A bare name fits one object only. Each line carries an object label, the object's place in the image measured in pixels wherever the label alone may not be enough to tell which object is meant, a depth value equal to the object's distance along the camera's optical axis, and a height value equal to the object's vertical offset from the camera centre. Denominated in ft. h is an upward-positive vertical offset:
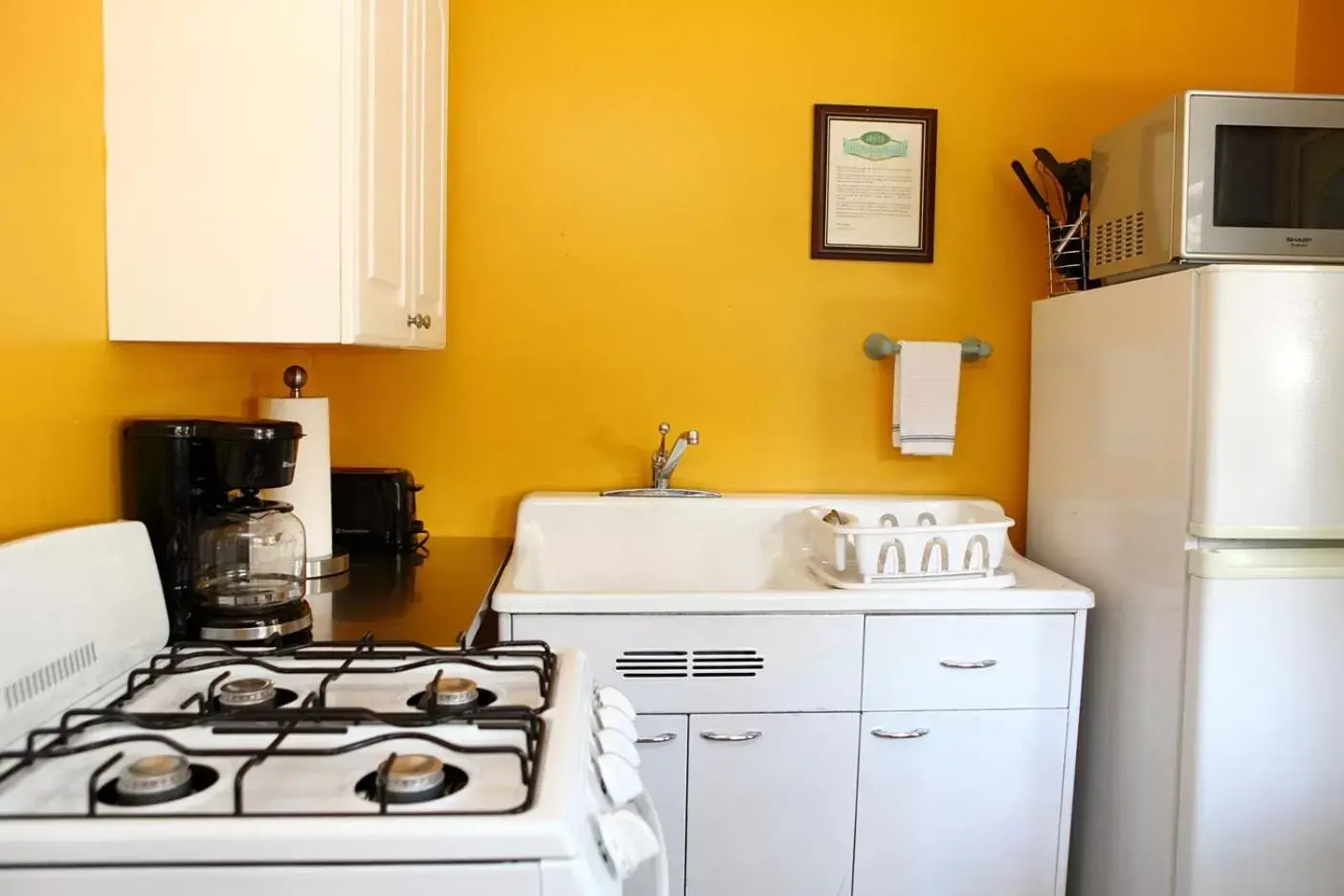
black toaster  7.13 -0.83
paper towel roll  6.36 -0.50
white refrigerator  5.48 -0.96
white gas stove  2.62 -1.13
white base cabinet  6.07 -2.07
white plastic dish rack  6.31 -0.95
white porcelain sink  7.62 -1.08
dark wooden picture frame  7.86 +1.74
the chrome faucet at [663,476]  7.66 -0.59
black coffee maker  4.78 -0.55
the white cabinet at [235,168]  4.76 +1.04
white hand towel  7.74 +0.07
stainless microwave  5.91 +1.35
